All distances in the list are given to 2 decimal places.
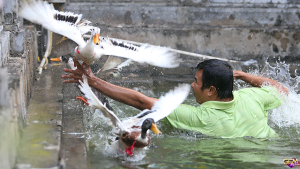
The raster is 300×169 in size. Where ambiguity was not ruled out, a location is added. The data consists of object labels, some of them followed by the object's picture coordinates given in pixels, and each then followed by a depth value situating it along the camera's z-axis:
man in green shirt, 5.52
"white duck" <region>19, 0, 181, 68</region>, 5.81
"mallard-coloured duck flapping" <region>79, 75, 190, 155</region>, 4.58
